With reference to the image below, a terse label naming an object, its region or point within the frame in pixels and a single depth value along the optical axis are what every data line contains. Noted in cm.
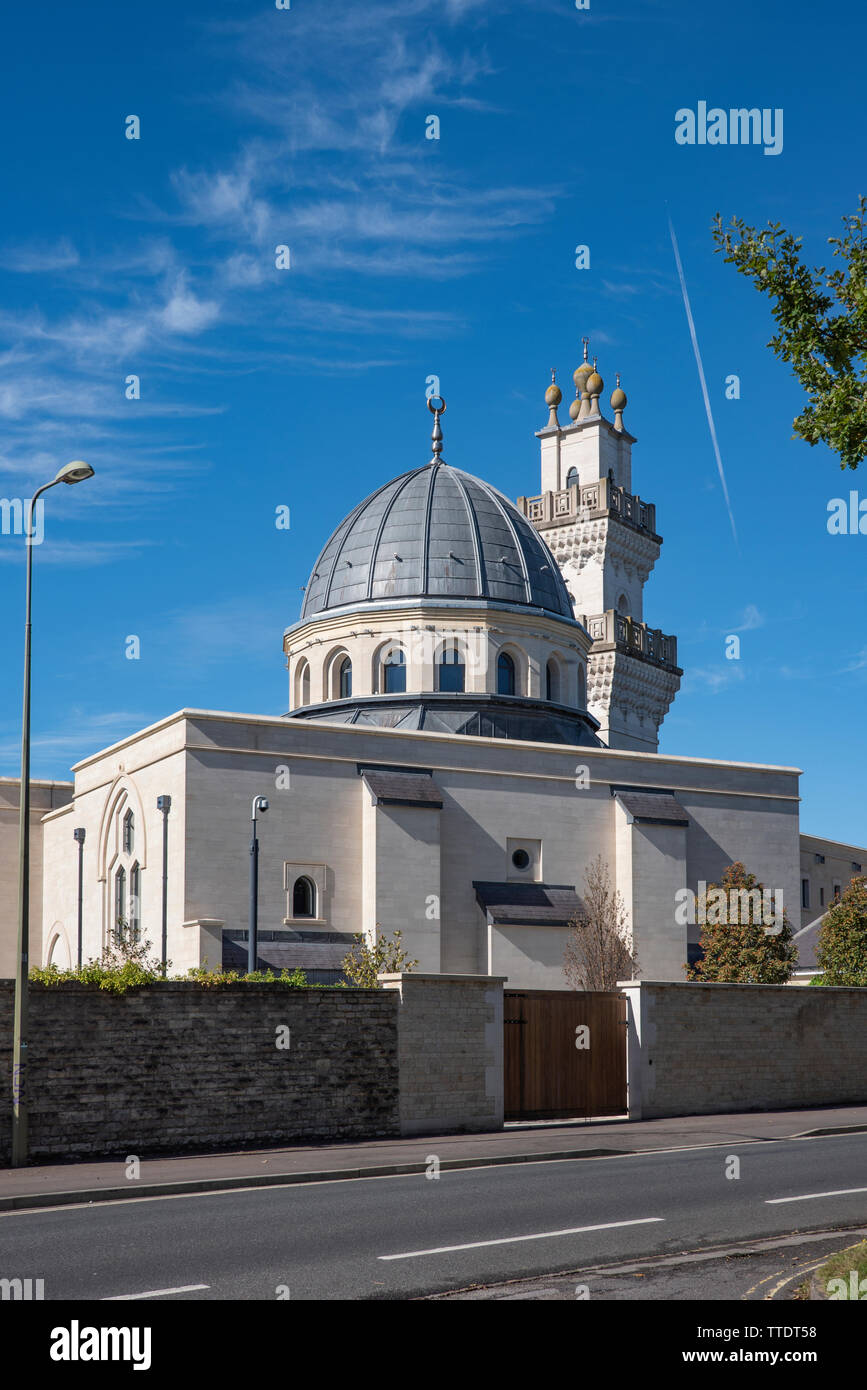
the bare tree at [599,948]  4375
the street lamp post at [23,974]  1905
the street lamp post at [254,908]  3547
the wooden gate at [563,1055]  2600
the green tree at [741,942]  4334
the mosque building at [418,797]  4200
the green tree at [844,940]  4334
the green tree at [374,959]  3547
